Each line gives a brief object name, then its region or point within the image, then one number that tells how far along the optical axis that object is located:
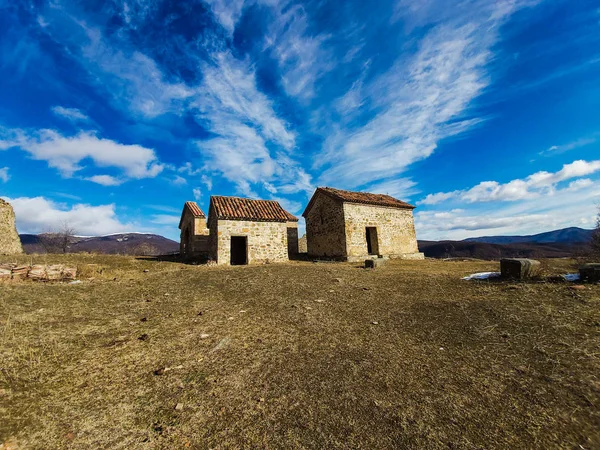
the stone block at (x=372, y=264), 12.74
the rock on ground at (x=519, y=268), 7.72
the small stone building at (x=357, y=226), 18.05
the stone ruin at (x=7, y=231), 18.20
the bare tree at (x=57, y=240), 32.12
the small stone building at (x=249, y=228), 15.24
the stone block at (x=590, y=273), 6.64
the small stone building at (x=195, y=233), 19.31
